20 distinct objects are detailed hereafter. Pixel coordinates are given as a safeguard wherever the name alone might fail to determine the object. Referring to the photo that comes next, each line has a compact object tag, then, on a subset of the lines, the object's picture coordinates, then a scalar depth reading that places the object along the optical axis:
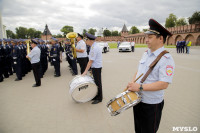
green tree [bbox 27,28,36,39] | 110.81
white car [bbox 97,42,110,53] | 21.66
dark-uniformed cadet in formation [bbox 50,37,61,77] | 7.57
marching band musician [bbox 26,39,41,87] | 5.51
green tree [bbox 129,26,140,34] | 112.76
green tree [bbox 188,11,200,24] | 52.42
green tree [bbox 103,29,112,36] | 122.25
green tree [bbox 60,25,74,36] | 117.11
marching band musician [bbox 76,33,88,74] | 5.64
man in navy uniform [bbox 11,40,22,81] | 6.75
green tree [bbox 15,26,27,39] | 105.69
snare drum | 1.68
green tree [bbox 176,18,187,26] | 73.12
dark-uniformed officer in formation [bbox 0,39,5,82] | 6.87
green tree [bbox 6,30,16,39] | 110.30
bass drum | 3.47
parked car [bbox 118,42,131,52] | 21.67
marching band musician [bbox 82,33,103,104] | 3.80
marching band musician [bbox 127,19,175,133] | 1.53
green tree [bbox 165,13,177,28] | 73.38
